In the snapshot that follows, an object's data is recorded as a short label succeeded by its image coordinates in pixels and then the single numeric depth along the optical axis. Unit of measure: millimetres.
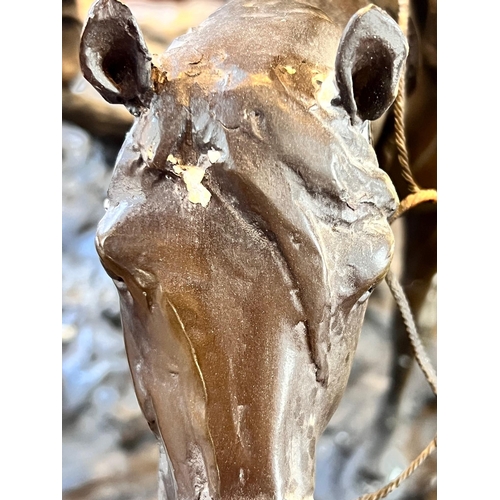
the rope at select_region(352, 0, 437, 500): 215
